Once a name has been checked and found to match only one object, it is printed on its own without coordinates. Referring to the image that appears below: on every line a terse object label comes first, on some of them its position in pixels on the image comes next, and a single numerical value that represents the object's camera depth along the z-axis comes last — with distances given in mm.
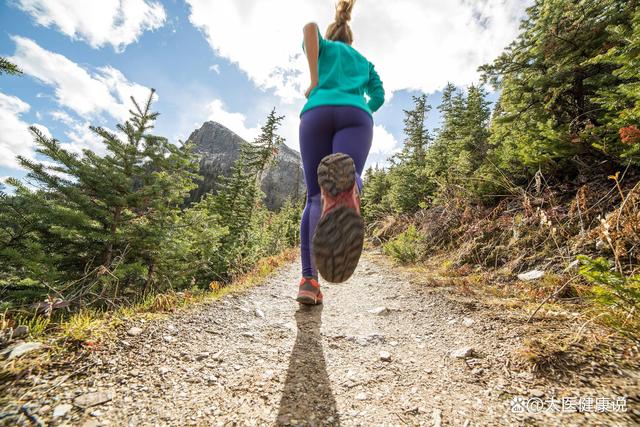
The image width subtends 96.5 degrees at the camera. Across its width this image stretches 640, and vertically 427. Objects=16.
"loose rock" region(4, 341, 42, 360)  1091
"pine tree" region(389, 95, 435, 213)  9553
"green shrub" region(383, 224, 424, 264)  5094
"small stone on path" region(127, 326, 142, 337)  1427
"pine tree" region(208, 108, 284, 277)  6725
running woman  1940
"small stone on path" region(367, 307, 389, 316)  2403
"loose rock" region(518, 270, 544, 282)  2796
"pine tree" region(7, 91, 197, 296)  3771
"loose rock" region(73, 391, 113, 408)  974
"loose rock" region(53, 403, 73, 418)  913
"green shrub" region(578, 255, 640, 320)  1389
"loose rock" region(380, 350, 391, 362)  1553
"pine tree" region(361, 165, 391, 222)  15491
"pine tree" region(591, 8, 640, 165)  2736
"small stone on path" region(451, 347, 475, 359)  1513
